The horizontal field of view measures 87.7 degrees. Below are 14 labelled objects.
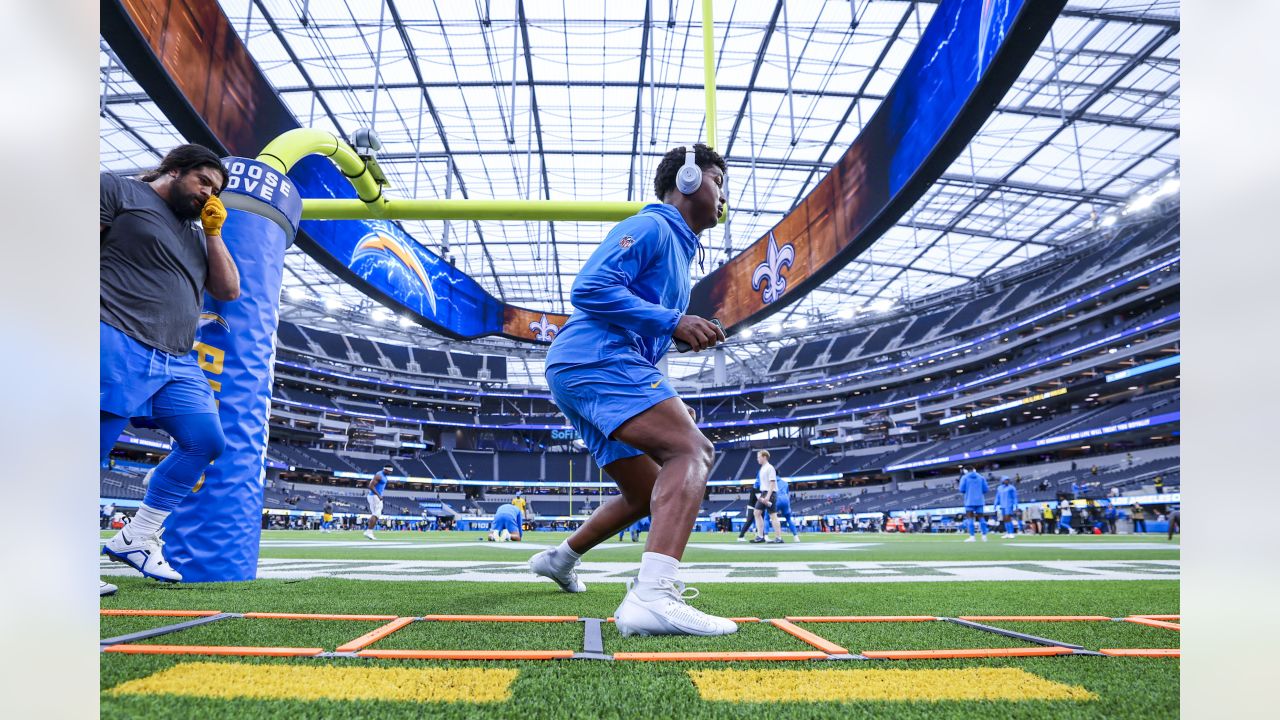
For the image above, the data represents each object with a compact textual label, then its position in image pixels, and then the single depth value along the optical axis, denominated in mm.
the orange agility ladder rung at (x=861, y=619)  2341
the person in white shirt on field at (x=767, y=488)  12617
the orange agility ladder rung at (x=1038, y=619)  2377
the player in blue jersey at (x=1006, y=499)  17875
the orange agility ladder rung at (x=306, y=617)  2250
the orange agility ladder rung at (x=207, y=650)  1577
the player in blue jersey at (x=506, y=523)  17036
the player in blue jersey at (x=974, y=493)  15305
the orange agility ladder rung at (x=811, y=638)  1753
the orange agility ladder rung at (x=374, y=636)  1701
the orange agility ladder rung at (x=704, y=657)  1652
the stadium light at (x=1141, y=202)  31297
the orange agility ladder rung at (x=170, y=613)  2202
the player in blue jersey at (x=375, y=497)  15956
